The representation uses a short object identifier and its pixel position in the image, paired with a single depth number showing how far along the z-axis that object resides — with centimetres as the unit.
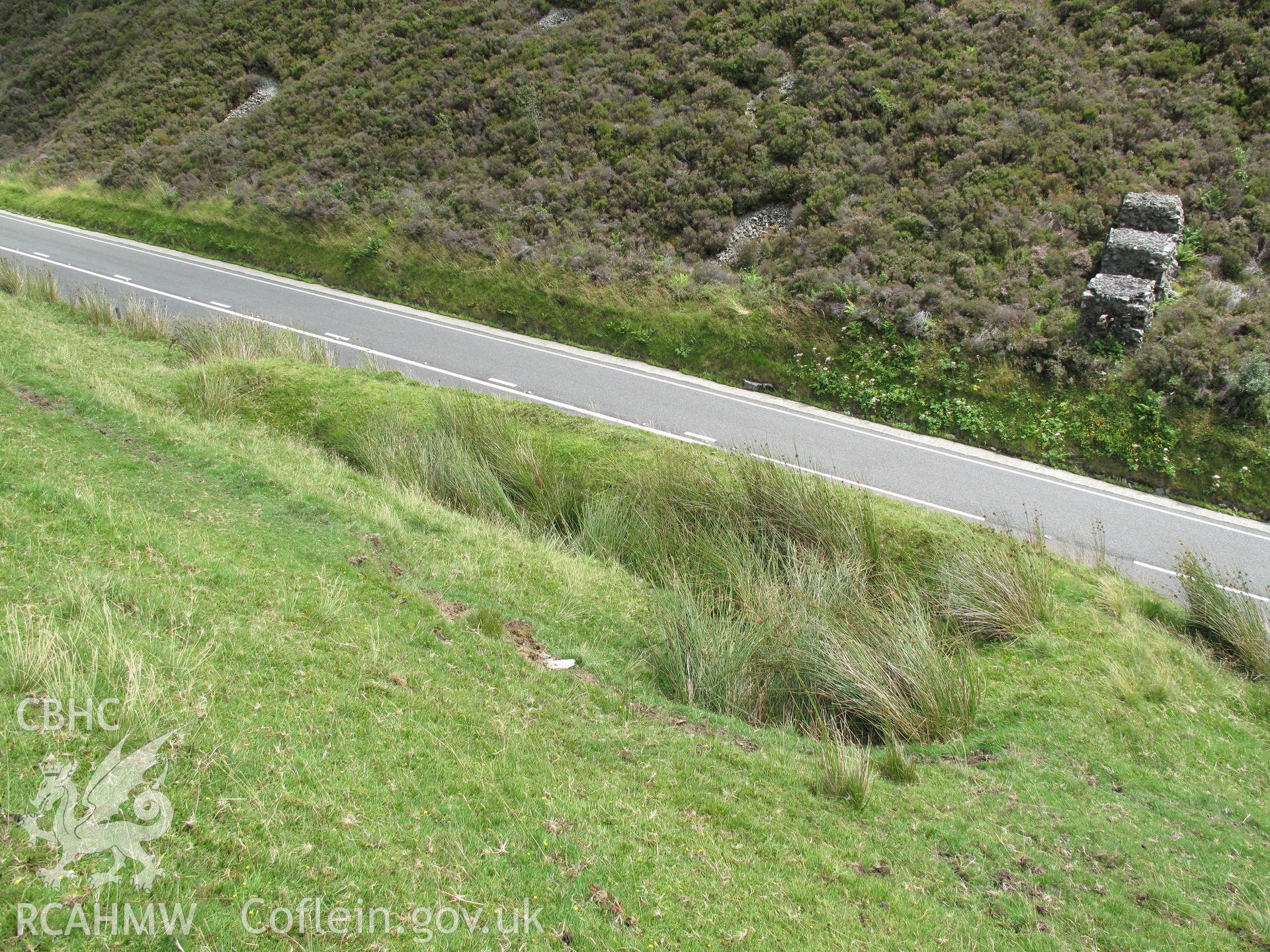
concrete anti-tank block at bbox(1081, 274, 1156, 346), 1653
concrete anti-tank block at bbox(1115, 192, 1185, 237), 1830
